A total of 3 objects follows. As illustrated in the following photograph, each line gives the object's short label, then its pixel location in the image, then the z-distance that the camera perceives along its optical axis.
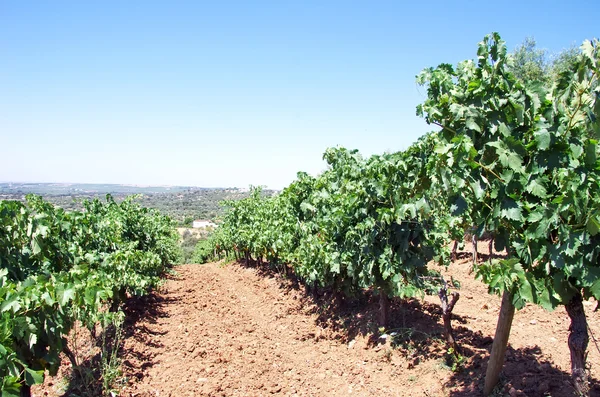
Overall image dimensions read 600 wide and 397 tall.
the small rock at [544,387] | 3.68
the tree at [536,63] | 16.28
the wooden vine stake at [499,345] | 3.44
